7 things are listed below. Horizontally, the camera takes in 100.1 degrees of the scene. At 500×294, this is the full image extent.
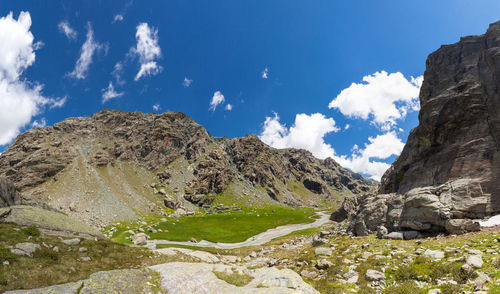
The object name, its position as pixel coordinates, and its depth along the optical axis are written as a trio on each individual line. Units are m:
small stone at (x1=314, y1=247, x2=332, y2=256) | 29.09
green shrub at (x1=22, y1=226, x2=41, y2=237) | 19.62
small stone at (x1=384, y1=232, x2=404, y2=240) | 30.21
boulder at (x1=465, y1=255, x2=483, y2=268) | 14.01
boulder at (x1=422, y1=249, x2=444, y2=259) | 17.91
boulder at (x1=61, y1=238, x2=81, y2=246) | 20.15
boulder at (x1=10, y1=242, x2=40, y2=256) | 15.32
